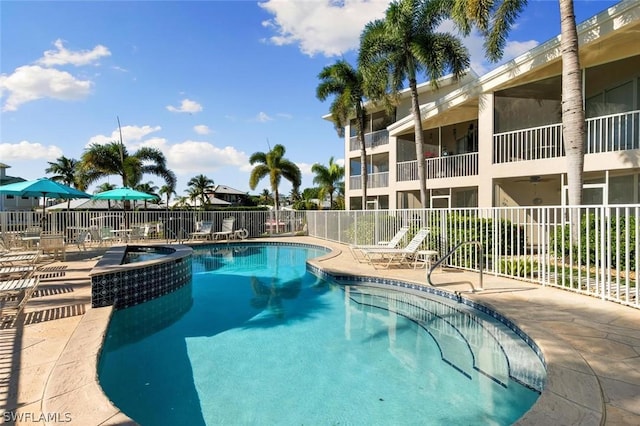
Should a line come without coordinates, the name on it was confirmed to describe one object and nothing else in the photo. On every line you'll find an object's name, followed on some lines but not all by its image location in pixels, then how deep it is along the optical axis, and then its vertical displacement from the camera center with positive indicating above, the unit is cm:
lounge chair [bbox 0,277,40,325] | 480 -106
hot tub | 607 -131
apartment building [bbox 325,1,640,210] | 1036 +336
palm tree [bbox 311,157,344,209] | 3544 +390
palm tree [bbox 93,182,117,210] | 4699 +388
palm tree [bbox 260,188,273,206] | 5203 +248
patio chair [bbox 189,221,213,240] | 1921 -95
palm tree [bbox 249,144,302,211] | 2586 +350
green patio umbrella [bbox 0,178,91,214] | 1131 +88
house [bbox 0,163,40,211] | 3844 +168
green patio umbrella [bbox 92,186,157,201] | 1535 +87
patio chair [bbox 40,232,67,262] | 1014 -85
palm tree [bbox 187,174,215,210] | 4291 +346
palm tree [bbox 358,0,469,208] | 1318 +645
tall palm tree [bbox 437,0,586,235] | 820 +256
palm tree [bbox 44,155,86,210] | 4491 +596
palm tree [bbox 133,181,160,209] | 4719 +378
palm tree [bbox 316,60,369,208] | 1928 +693
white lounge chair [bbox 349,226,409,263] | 1066 -88
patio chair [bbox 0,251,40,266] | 750 -98
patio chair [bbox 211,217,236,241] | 1989 -83
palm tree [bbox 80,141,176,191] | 2150 +333
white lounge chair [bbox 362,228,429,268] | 970 -107
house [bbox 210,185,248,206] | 4413 +262
